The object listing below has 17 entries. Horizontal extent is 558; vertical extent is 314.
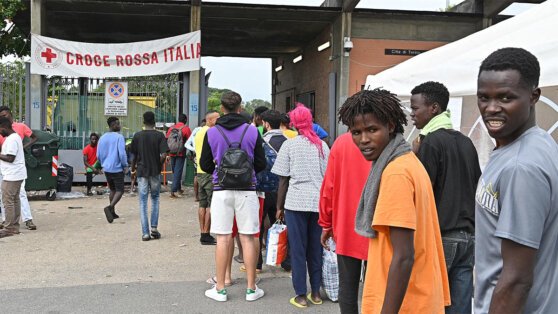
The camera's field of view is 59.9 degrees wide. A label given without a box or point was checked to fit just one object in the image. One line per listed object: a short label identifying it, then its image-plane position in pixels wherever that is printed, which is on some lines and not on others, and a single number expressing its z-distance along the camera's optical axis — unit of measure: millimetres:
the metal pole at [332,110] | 14344
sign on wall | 15914
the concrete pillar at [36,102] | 12914
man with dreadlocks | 1957
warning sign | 13188
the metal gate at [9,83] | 12523
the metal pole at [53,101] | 12961
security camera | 15221
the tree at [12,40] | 16800
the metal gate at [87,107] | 13117
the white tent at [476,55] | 3756
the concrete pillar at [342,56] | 15422
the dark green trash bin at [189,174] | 12992
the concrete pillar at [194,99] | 13500
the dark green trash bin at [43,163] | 10117
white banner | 12836
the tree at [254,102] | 72912
